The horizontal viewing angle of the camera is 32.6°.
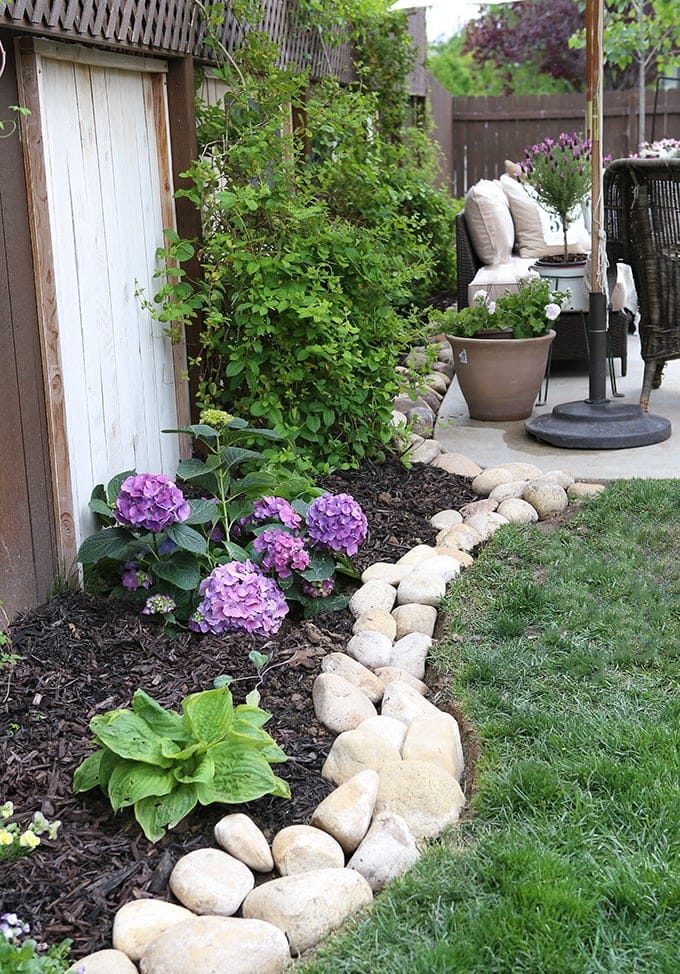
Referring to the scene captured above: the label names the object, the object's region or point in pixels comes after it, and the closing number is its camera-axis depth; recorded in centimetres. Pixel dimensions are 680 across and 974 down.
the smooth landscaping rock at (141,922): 207
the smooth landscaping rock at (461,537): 401
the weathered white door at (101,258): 334
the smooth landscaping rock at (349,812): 239
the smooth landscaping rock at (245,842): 232
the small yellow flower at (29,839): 201
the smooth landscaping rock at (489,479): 463
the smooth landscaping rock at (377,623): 339
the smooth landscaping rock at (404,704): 289
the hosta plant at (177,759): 242
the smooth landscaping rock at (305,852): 230
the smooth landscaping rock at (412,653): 322
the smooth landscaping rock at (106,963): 198
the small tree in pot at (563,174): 637
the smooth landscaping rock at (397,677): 311
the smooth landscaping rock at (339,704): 285
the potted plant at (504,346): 561
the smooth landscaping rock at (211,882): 219
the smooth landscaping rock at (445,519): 424
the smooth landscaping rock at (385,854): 229
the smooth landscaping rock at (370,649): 325
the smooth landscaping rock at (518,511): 427
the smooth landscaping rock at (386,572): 372
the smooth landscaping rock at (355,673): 304
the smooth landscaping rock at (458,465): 485
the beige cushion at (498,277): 720
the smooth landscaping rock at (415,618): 344
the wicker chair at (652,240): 545
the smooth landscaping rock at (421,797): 245
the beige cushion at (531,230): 858
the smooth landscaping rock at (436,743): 269
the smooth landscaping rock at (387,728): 274
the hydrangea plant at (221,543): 325
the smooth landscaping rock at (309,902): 212
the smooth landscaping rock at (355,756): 263
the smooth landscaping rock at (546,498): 436
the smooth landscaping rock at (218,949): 199
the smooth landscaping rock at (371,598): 352
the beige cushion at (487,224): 759
